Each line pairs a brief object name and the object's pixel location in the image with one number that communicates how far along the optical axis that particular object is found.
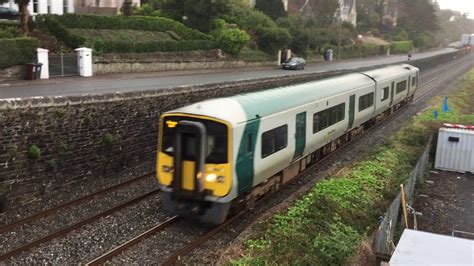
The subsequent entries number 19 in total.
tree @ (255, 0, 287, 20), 61.75
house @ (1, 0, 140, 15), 40.78
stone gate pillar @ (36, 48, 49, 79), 25.95
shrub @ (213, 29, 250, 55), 44.00
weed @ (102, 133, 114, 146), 14.99
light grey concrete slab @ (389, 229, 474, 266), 8.22
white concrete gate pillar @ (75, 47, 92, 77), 28.69
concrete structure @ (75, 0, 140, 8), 52.84
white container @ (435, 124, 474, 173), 19.75
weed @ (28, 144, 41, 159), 12.59
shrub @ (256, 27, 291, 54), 51.59
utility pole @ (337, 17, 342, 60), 67.24
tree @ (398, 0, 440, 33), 113.88
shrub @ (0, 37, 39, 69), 24.50
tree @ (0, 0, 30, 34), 28.50
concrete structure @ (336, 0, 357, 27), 100.19
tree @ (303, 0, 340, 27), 78.94
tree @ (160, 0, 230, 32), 45.06
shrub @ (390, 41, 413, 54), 94.50
